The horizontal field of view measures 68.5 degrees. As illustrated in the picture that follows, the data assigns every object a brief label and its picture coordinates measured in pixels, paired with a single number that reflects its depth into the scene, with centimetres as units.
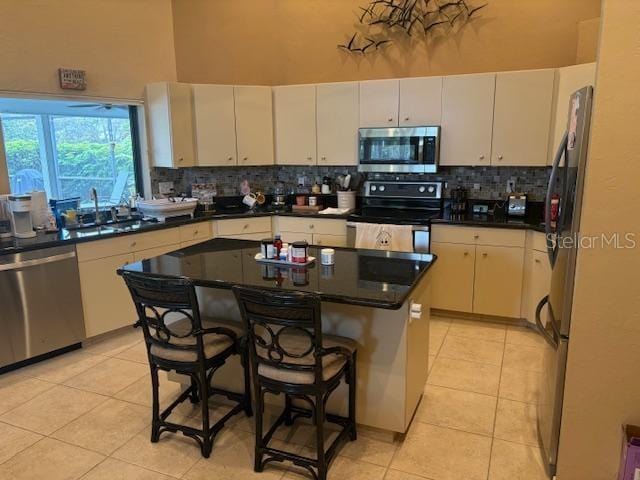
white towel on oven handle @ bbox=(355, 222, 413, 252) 420
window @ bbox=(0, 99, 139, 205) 416
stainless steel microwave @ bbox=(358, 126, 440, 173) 427
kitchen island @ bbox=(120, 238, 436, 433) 231
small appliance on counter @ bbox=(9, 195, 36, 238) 360
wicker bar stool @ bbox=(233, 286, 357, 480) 203
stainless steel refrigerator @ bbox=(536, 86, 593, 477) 201
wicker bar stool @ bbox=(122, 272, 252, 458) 227
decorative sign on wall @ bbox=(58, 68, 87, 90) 409
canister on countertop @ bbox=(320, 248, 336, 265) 269
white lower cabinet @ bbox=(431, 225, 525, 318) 397
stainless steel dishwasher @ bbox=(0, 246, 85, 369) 334
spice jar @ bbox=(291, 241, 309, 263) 267
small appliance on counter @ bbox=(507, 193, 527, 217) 417
